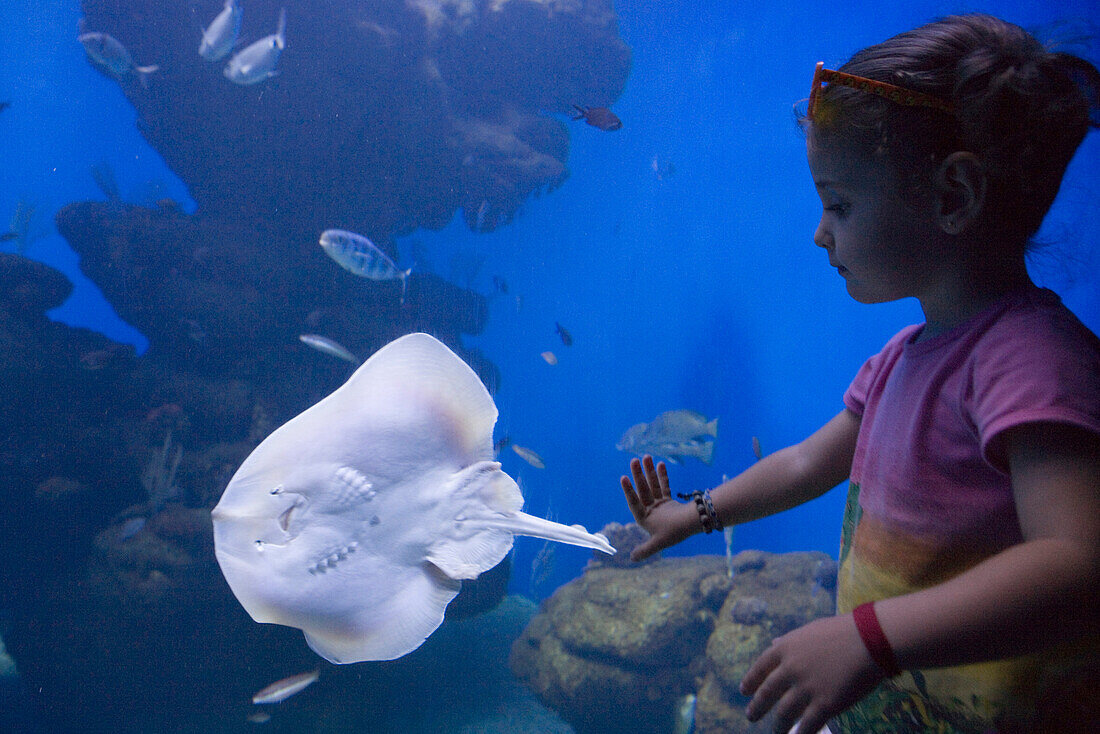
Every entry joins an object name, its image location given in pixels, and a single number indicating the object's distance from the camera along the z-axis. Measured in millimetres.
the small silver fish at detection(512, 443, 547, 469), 5703
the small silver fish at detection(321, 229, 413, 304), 4090
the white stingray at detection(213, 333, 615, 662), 1080
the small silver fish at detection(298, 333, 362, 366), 3896
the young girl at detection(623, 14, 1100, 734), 550
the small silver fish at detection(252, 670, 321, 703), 3631
